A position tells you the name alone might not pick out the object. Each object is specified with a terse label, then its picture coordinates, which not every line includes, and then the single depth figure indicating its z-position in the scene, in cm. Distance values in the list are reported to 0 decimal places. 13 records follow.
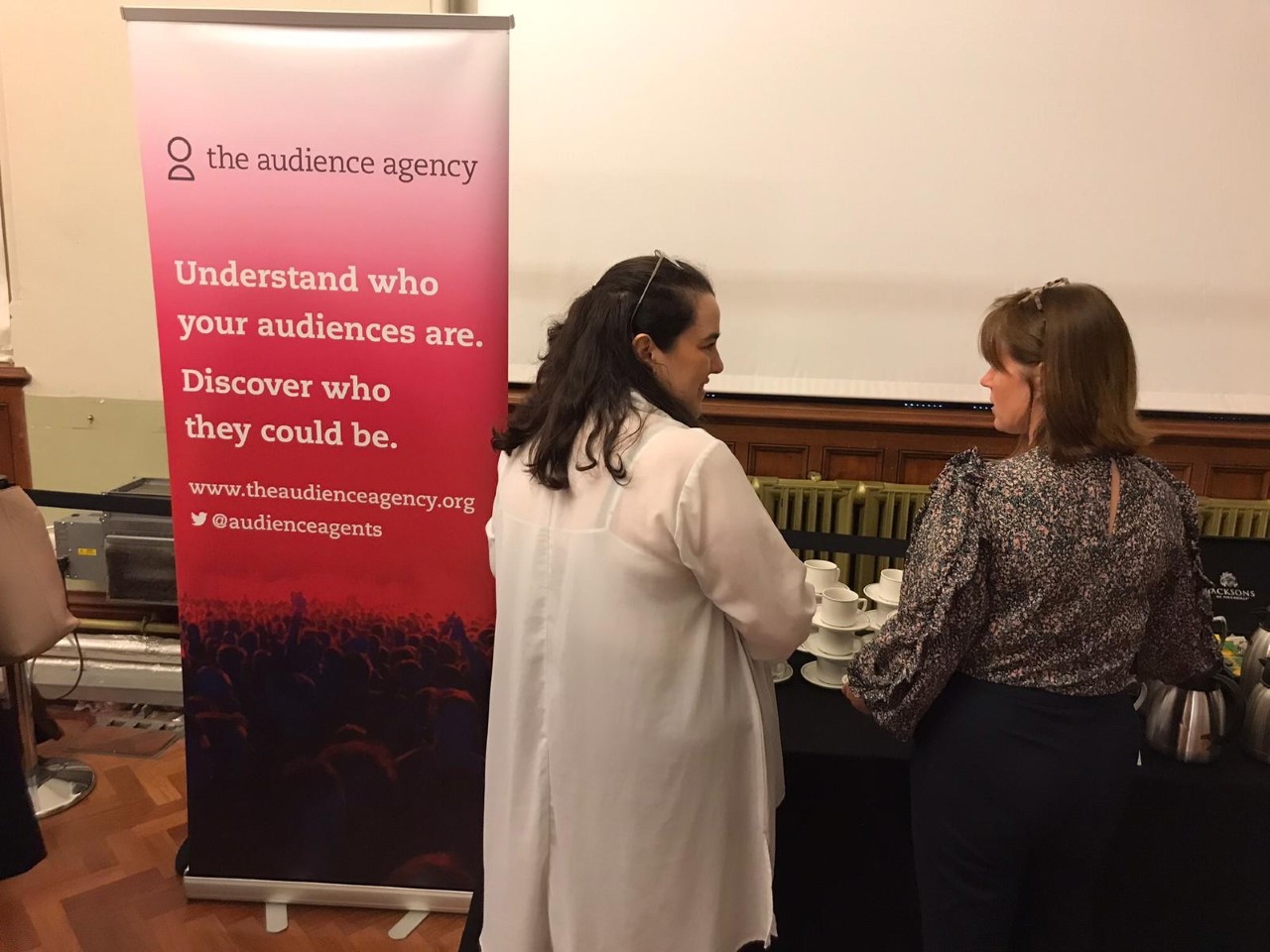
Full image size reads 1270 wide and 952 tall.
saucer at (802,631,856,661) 179
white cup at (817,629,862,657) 181
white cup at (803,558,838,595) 188
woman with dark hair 113
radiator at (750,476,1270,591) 272
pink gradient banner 162
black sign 205
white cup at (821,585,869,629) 181
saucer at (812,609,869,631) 179
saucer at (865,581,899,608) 189
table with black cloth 150
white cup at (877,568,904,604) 191
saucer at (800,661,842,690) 179
